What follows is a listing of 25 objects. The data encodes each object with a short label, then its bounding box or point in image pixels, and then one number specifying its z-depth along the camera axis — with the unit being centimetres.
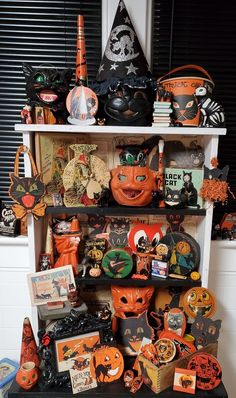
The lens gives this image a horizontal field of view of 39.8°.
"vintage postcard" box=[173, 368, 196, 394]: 120
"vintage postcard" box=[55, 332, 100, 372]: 126
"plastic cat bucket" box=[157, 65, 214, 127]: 123
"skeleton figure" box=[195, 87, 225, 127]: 121
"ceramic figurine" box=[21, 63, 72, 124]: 122
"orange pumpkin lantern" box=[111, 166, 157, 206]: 127
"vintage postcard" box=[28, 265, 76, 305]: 133
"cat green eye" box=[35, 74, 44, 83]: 122
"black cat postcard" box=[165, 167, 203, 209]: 134
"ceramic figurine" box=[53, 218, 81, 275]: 140
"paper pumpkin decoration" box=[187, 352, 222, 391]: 121
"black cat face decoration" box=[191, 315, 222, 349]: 126
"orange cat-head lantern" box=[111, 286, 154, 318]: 139
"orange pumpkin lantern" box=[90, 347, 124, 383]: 126
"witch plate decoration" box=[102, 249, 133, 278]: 136
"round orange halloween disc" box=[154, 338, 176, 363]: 121
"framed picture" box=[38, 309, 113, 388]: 125
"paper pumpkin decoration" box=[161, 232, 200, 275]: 136
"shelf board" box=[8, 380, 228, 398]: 120
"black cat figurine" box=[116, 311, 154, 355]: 139
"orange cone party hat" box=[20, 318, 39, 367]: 129
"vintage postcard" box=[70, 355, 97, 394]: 123
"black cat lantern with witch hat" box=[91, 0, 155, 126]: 122
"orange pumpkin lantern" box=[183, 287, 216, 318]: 130
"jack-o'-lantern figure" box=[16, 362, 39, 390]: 122
